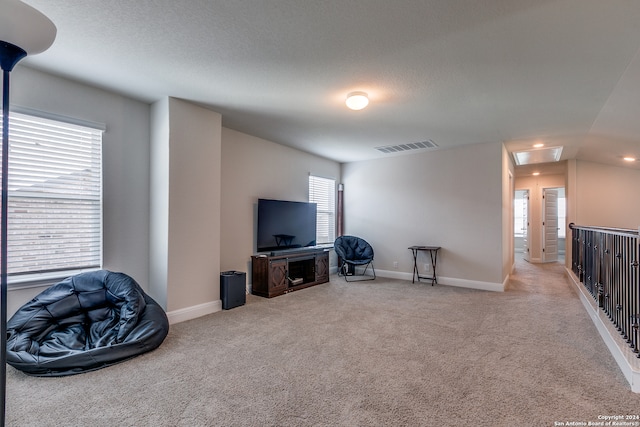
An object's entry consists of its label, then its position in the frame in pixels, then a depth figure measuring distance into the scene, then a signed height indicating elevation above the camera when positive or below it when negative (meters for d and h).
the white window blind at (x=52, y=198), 2.64 +0.14
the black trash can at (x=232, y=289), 3.77 -0.96
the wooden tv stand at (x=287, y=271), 4.39 -0.92
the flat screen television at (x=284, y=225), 4.74 -0.18
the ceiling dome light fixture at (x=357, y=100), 3.09 +1.19
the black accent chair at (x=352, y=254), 5.70 -0.76
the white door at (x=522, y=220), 8.43 -0.14
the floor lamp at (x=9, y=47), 1.13 +0.68
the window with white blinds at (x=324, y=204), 6.14 +0.22
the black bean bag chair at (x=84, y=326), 2.22 -0.98
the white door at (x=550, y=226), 8.06 -0.27
